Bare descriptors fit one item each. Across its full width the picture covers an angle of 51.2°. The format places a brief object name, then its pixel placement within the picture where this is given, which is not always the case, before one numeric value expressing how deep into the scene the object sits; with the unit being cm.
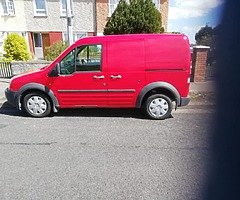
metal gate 1050
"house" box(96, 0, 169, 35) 1950
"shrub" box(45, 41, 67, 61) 1151
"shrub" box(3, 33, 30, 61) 1285
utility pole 905
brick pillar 866
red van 546
